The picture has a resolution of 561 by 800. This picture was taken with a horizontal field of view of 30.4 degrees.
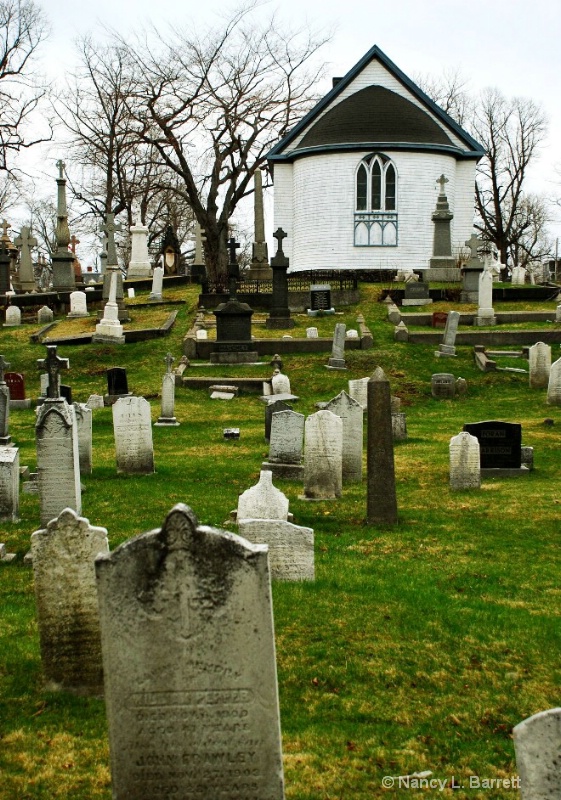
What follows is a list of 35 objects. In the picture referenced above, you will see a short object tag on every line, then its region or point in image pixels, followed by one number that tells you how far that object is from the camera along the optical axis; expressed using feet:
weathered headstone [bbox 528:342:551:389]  74.33
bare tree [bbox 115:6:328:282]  154.61
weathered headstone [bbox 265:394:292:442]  47.86
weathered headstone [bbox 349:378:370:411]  62.64
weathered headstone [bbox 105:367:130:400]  70.33
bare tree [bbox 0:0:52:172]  142.10
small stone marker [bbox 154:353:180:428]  61.77
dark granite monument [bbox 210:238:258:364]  86.98
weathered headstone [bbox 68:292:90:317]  115.03
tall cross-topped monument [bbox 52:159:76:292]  132.16
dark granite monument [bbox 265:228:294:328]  101.96
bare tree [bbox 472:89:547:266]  211.61
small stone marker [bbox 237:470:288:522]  31.63
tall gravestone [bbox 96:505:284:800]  14.74
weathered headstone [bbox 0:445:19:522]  35.50
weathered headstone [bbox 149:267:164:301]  127.03
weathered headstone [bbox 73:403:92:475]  45.47
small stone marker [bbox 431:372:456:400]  74.43
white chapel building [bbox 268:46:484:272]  142.61
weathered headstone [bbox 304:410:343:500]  40.24
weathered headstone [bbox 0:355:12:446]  44.65
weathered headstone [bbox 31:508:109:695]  20.67
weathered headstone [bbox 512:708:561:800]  12.64
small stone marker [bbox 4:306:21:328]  113.09
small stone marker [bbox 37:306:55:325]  113.50
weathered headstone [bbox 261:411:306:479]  44.47
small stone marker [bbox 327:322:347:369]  82.43
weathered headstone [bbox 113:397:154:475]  45.57
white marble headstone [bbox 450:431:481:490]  42.65
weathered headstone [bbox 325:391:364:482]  44.24
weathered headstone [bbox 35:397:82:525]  32.37
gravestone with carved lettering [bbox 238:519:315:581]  27.71
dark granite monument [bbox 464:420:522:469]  46.55
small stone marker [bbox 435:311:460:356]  85.81
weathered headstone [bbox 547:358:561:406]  68.18
